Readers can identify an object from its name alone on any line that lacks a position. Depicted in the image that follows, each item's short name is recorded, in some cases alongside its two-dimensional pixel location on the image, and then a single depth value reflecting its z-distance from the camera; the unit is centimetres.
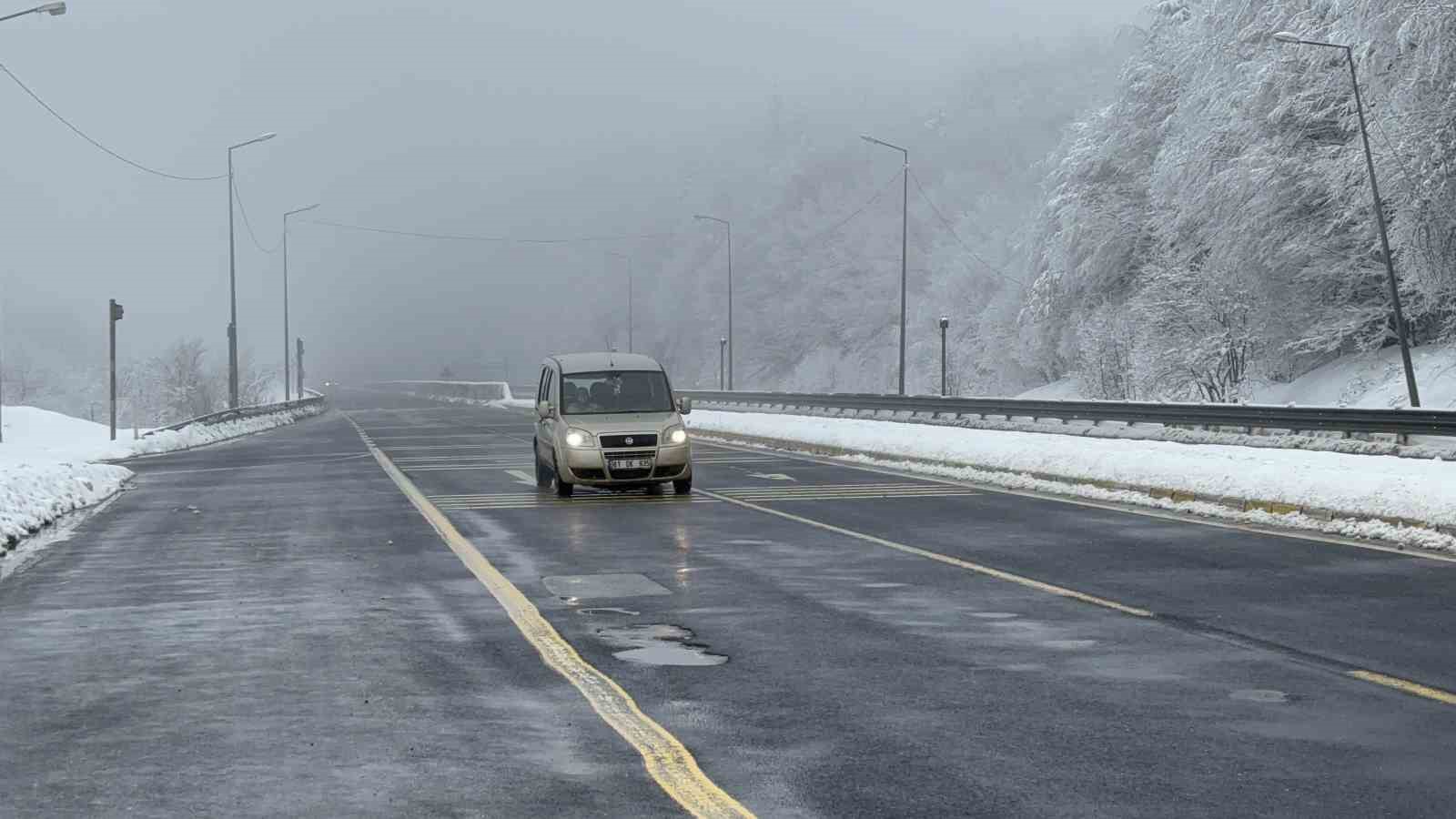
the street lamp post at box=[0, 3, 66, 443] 3121
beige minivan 2266
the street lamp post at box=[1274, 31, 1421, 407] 3552
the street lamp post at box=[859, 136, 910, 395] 5506
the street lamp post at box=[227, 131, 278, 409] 5912
